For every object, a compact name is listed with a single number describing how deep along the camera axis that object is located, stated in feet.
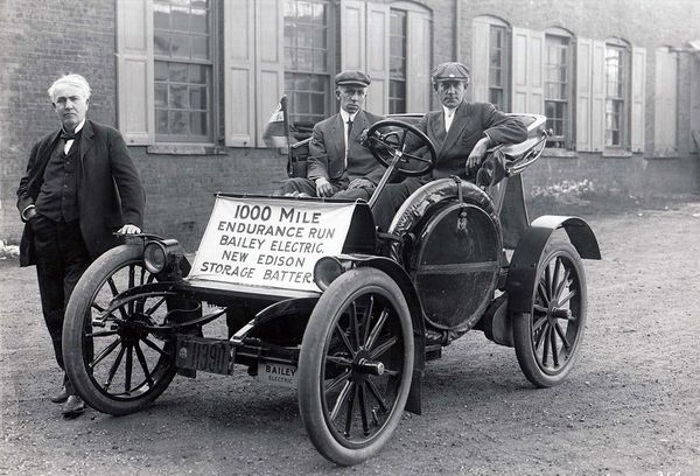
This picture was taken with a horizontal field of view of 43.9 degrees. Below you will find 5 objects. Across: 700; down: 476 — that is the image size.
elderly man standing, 16.07
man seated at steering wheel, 17.65
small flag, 19.67
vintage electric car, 13.15
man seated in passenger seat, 19.28
